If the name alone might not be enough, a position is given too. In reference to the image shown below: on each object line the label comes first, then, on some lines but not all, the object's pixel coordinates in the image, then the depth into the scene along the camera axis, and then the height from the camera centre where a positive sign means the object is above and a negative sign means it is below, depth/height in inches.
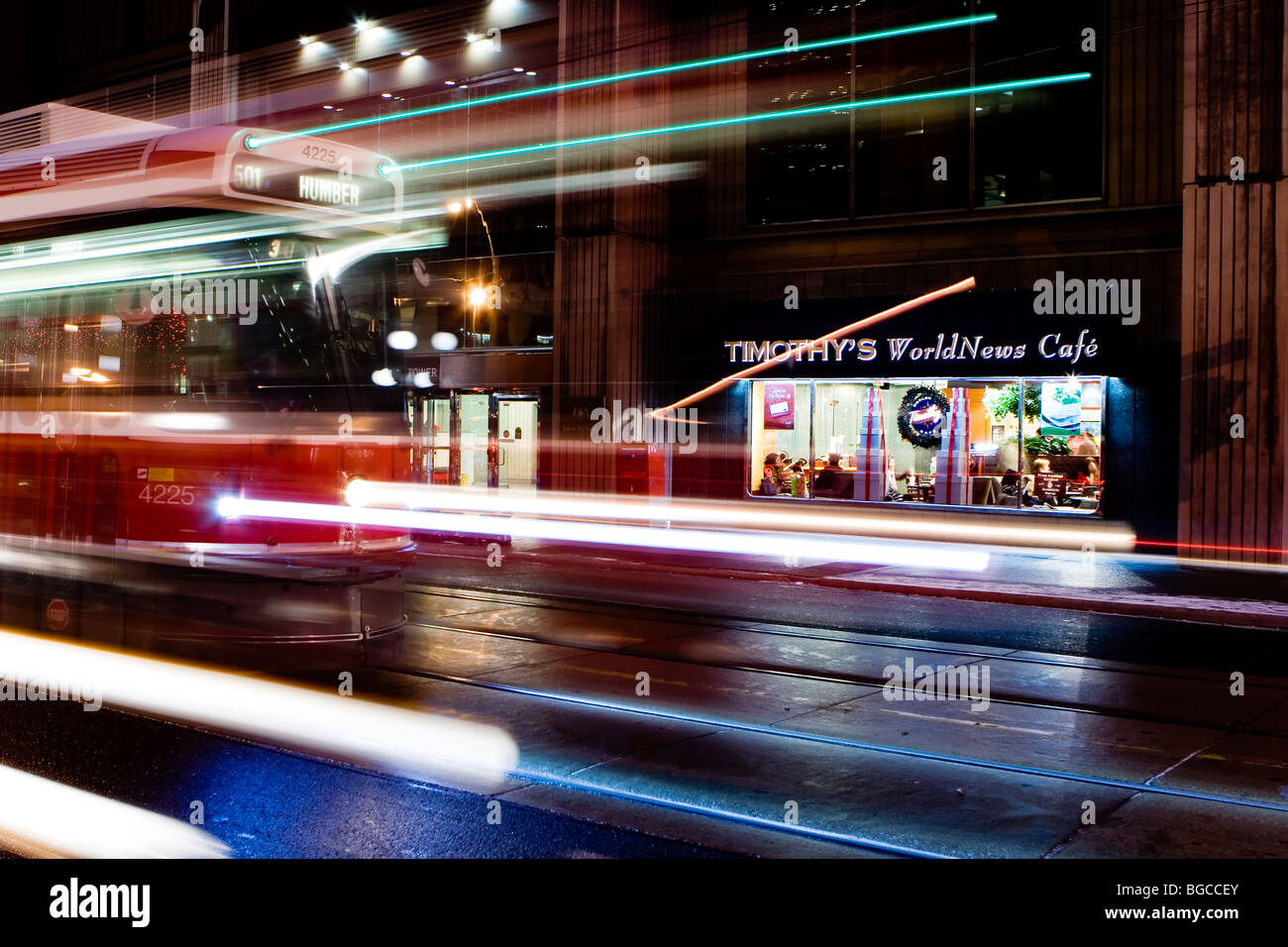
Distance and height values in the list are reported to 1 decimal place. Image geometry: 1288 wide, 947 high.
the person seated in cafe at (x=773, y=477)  782.5 -5.0
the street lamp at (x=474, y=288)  914.1 +157.7
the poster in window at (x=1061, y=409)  668.7 +36.7
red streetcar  318.0 +25.2
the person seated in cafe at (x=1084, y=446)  668.1 +15.1
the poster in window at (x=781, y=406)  770.8 +43.0
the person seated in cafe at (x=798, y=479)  772.0 -6.2
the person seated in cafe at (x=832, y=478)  756.0 -5.3
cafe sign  650.2 +73.8
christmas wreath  711.7 +34.7
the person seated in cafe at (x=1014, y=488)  689.0 -10.2
